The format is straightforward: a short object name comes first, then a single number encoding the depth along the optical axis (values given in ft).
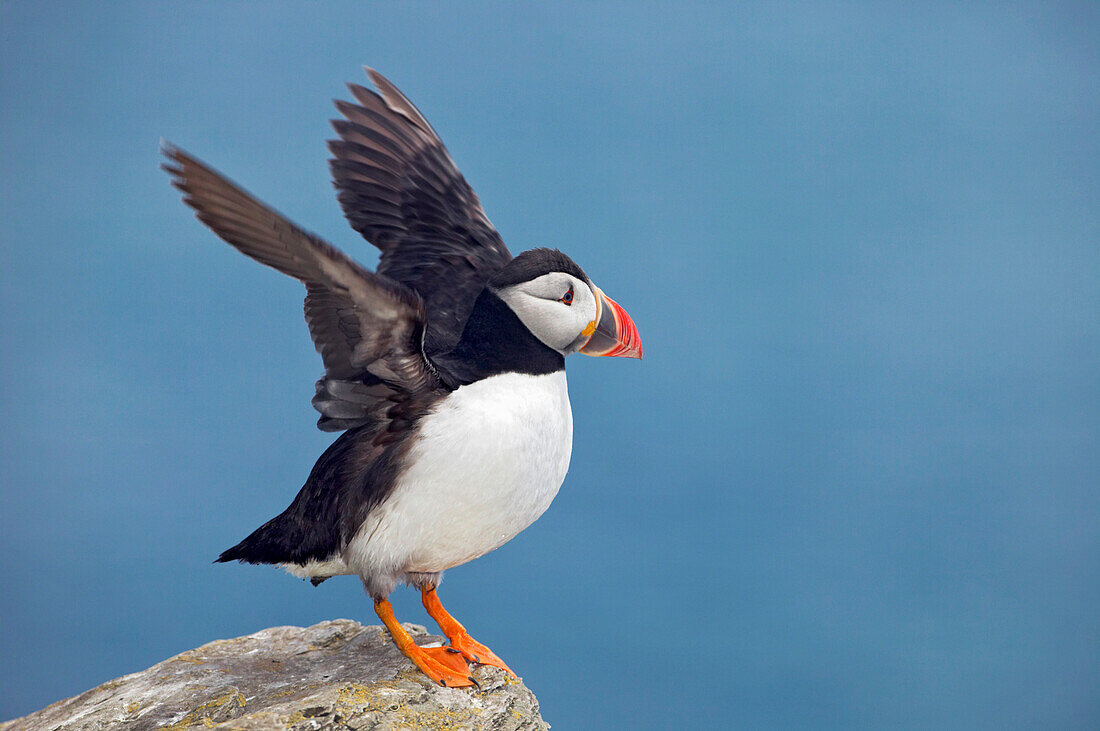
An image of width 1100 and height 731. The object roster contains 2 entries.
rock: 26.37
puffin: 26.35
